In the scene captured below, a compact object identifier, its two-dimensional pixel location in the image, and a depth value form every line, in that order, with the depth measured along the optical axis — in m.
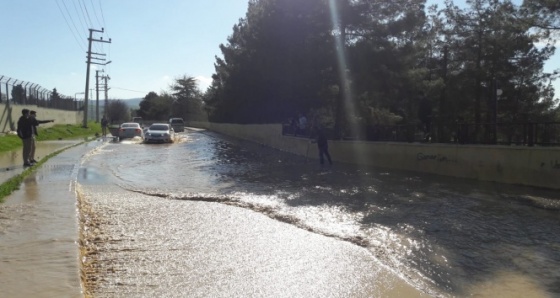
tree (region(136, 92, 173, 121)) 121.62
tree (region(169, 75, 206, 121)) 115.06
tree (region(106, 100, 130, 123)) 131.50
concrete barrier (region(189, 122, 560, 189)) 13.68
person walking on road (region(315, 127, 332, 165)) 21.11
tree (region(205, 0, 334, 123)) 27.28
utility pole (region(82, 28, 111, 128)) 54.97
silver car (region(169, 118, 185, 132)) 63.42
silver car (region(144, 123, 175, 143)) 36.09
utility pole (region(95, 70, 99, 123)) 87.94
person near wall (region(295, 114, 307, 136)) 28.17
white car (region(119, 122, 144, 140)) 39.78
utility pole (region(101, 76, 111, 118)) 105.95
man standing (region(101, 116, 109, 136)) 46.16
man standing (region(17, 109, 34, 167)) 15.41
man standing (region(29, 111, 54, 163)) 15.74
